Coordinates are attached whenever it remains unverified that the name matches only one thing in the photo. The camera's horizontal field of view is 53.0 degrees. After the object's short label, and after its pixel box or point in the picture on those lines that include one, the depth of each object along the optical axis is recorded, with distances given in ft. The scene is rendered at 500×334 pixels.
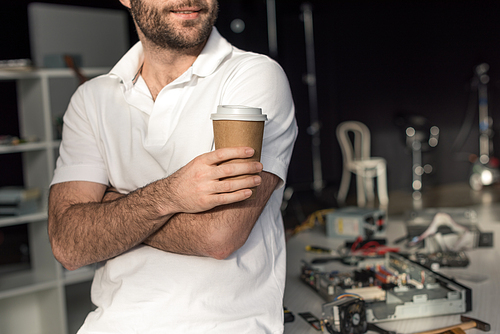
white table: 4.19
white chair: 21.35
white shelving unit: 9.91
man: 3.35
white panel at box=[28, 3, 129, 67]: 15.53
